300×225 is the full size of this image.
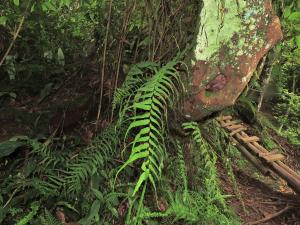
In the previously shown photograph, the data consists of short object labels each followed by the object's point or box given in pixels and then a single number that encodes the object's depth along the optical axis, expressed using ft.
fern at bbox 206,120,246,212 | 12.93
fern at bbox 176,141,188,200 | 9.87
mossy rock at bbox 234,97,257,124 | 20.48
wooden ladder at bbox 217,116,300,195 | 15.17
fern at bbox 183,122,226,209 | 10.12
